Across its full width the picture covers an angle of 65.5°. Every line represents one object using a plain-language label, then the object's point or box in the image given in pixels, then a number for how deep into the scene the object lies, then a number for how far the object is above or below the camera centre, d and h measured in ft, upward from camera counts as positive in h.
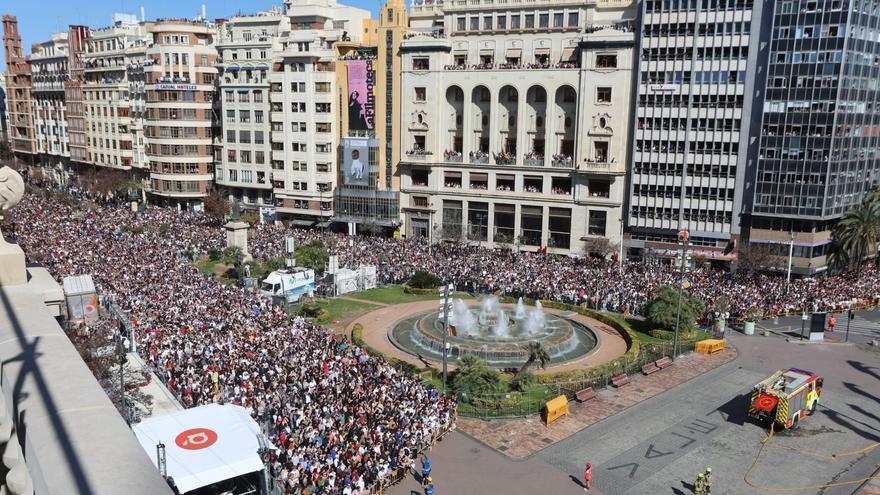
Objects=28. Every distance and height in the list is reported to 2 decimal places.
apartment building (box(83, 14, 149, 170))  319.27 +16.23
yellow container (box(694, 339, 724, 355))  133.39 -40.55
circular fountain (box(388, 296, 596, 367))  130.11 -40.54
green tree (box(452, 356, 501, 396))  104.99 -37.79
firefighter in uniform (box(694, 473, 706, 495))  78.43 -39.60
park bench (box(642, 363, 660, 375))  121.76 -41.23
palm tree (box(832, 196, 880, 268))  182.29 -25.53
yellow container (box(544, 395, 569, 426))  100.28 -40.18
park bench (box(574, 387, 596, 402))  108.58 -41.02
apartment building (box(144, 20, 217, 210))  282.56 +8.12
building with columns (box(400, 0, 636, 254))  221.87 +3.18
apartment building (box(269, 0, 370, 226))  256.32 +2.60
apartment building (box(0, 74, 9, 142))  511.65 +10.32
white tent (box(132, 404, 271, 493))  65.57 -31.51
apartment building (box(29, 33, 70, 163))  374.43 +17.92
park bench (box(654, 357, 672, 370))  124.36 -41.16
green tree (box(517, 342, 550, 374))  111.24 -35.50
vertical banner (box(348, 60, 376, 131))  251.39 +13.63
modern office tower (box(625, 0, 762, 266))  204.23 +3.85
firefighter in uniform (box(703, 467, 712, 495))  78.24 -38.80
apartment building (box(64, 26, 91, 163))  351.87 +15.92
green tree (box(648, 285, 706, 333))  138.41 -35.49
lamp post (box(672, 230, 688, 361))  128.15 -29.02
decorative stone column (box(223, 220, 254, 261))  188.96 -28.58
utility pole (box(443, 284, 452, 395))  108.37 -27.37
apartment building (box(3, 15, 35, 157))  406.00 +24.08
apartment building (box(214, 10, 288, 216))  274.36 +3.75
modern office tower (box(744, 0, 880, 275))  190.70 +3.06
